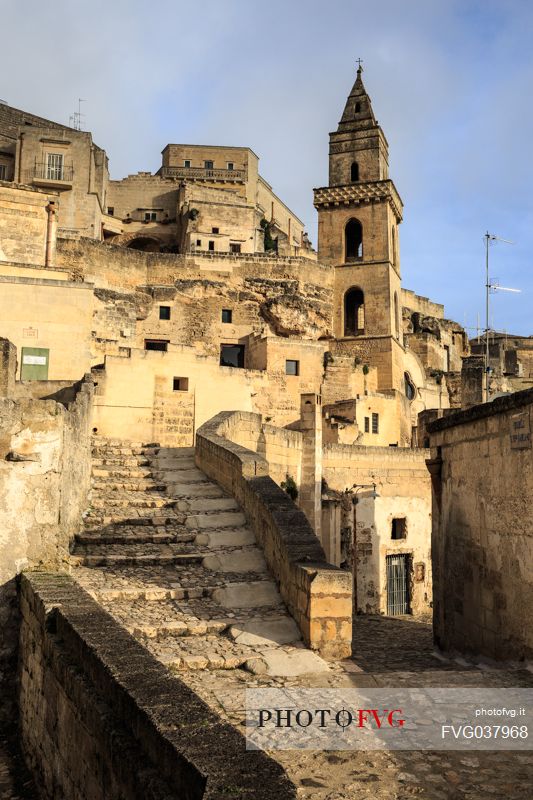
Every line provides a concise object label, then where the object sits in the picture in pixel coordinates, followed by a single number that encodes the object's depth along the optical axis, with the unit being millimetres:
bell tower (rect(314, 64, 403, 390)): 36938
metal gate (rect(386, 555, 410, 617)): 18766
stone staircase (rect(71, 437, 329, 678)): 6113
